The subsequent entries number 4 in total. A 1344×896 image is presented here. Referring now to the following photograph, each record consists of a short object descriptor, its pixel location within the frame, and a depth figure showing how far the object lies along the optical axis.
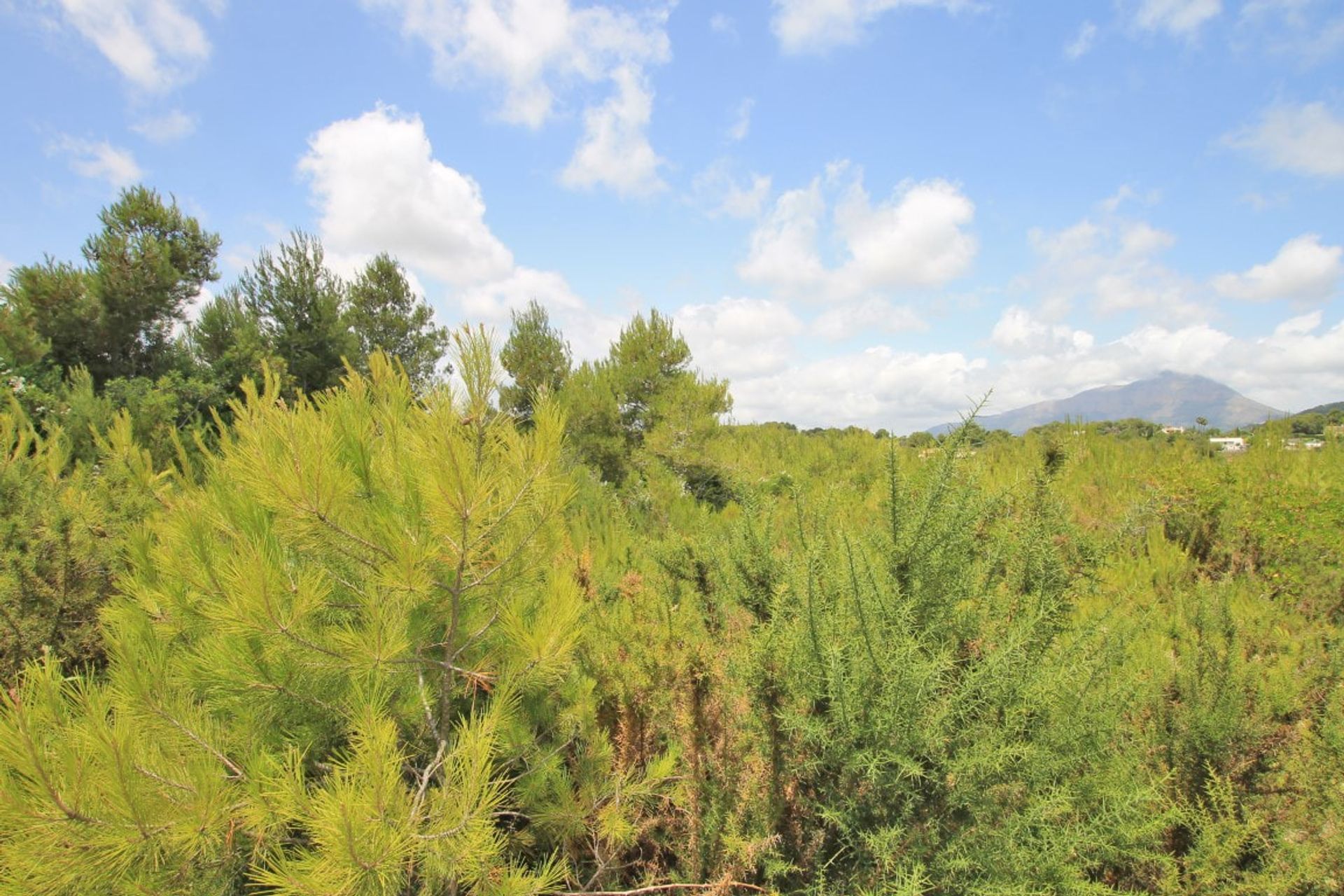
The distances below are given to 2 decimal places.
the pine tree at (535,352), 15.62
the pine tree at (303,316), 14.49
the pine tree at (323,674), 1.23
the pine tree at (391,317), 18.52
